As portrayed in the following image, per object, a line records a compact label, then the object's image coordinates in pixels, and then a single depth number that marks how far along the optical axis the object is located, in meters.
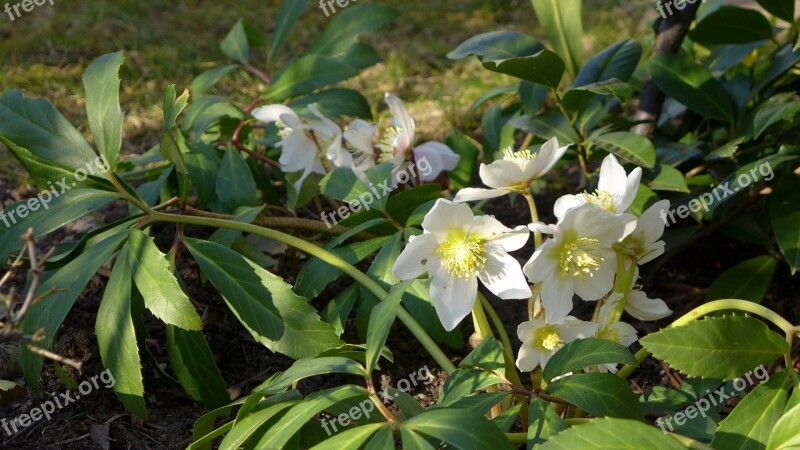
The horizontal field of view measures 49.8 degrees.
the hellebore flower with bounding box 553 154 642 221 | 1.12
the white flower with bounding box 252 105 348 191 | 1.58
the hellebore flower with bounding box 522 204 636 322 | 1.07
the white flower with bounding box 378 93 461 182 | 1.52
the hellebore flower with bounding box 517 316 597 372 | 1.17
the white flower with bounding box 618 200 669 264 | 1.15
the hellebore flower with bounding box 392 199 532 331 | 1.12
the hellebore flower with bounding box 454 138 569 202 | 1.14
